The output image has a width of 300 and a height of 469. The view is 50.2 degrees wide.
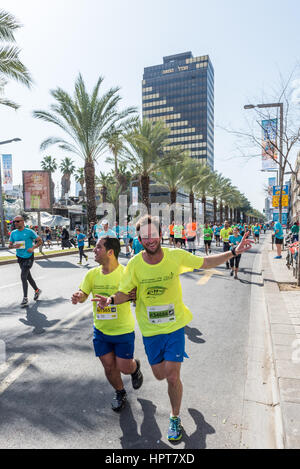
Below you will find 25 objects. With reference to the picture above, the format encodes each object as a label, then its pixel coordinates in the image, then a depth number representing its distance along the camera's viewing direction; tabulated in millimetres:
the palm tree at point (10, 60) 11469
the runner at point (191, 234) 15211
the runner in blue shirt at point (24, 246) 6754
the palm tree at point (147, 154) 24812
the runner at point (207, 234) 16245
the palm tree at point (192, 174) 33153
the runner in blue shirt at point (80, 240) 13459
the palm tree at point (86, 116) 19672
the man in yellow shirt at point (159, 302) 2576
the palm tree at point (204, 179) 37781
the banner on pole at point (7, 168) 28069
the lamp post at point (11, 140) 20986
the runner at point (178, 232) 16125
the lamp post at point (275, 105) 10953
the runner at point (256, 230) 27916
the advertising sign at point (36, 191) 20984
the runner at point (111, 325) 2918
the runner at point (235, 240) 10016
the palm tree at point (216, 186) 46788
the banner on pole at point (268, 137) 11500
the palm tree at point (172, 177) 31469
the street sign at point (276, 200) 20266
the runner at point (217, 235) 25200
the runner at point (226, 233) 11492
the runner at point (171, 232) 20444
